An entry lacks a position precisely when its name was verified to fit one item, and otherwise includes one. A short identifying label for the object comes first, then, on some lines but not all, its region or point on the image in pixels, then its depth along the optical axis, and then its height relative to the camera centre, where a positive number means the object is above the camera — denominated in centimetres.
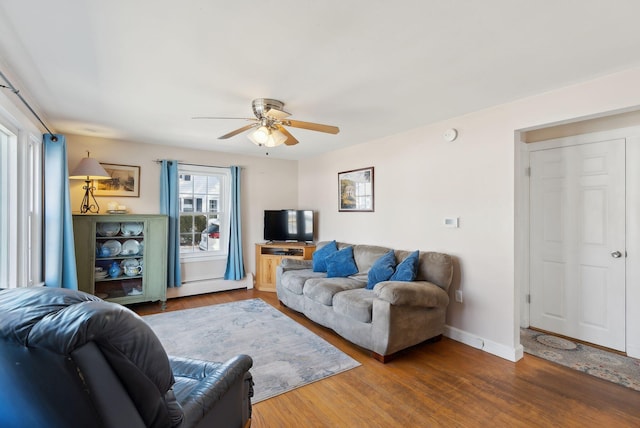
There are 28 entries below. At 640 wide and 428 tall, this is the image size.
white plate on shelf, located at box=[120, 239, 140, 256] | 419 -43
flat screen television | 532 -17
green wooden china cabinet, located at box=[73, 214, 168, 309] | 385 -54
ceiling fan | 271 +79
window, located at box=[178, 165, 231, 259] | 498 +9
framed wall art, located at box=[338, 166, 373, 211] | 439 +38
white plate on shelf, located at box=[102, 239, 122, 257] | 407 -40
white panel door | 296 -28
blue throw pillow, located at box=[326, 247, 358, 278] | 402 -65
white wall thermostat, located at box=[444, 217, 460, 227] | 326 -8
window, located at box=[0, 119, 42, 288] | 266 +8
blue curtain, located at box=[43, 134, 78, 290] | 329 -4
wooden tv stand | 512 -67
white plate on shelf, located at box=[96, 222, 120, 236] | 399 -16
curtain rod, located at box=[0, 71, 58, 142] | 206 +91
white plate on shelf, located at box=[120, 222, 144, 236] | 417 -16
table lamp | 377 +51
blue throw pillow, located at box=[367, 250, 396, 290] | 340 -60
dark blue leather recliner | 78 -40
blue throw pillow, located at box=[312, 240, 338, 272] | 427 -57
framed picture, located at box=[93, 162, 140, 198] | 427 +47
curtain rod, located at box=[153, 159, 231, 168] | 463 +82
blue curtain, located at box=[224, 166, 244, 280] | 519 -32
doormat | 252 -131
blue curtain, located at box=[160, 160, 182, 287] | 462 +9
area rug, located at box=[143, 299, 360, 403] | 254 -128
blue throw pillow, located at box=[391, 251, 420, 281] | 318 -56
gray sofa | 275 -88
